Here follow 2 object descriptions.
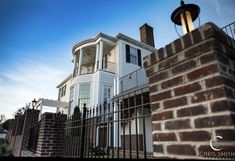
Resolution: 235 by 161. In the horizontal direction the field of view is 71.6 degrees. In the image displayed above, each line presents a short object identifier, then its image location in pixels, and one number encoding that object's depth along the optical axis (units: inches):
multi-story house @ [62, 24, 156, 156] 471.5
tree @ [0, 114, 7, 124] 1447.6
